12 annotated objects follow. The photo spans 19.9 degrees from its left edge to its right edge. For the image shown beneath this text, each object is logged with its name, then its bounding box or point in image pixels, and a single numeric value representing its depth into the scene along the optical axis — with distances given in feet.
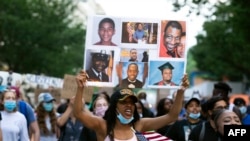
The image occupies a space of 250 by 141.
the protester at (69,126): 29.71
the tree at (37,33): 112.27
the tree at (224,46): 60.39
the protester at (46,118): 33.73
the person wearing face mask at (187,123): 28.22
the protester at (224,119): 18.12
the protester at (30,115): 27.50
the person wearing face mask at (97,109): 23.98
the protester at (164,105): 36.09
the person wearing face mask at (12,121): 25.67
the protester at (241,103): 46.00
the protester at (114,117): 19.21
